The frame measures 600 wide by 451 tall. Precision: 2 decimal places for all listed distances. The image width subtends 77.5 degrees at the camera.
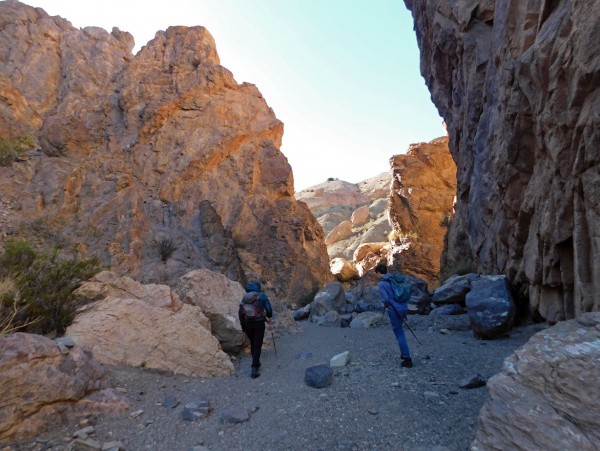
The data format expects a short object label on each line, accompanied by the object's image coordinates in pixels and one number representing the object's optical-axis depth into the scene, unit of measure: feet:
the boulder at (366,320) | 37.16
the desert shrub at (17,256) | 25.80
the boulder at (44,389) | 13.10
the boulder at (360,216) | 209.67
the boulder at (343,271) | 104.42
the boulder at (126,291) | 26.12
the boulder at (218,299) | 28.22
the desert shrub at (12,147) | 61.26
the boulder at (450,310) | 34.45
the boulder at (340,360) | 21.87
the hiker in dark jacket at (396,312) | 20.16
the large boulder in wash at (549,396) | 8.11
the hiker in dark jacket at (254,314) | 23.70
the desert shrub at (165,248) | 53.98
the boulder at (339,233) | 194.90
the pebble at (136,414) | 15.31
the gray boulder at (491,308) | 24.67
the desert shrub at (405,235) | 101.55
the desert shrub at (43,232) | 52.44
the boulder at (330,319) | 41.56
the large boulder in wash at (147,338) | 20.75
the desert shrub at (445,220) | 103.35
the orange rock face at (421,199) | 99.81
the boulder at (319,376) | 18.16
